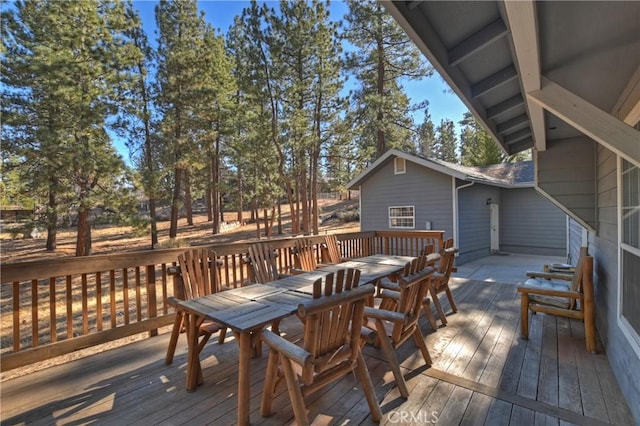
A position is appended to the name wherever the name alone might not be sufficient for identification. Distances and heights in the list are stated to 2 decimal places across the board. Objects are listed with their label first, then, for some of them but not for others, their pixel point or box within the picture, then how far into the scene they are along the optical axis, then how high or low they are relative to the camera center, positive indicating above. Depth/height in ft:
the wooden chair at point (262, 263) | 12.01 -2.09
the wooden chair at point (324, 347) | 5.37 -2.61
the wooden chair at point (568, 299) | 9.27 -3.20
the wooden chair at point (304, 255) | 14.21 -2.10
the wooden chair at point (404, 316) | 7.18 -2.68
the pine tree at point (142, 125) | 32.40 +10.99
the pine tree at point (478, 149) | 59.47 +13.66
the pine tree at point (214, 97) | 38.34 +15.64
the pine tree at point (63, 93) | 25.71 +11.25
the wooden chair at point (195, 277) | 9.53 -2.12
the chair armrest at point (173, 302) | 7.86 -2.39
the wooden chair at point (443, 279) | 11.73 -2.85
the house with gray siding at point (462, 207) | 28.07 +0.40
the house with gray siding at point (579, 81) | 4.71 +2.93
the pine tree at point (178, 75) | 37.65 +17.94
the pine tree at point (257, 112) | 39.47 +14.68
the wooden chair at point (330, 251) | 16.07 -2.13
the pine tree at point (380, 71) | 41.11 +21.18
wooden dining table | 6.10 -2.30
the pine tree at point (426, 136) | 55.79 +17.94
